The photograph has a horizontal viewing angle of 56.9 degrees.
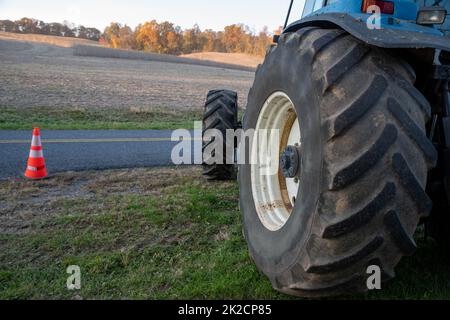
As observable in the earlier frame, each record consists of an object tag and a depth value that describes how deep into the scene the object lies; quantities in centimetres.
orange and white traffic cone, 529
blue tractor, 178
